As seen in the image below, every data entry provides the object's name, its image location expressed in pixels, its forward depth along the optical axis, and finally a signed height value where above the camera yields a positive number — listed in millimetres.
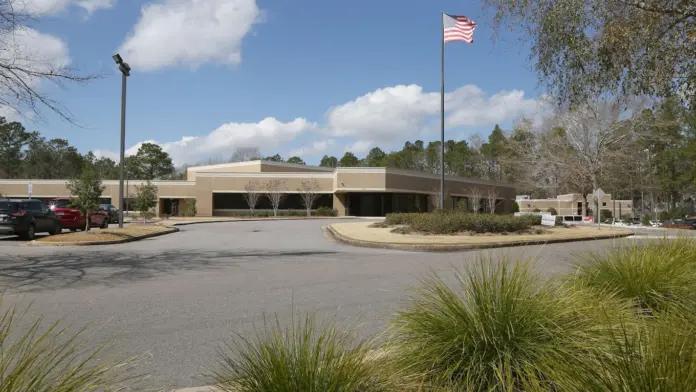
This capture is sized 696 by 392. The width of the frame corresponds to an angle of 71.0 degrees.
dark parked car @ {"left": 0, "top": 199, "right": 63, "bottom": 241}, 18875 -529
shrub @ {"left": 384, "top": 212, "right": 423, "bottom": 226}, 27227 -665
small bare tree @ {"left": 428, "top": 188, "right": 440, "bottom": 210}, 55625 +1245
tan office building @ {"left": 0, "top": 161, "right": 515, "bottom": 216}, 55469 +2028
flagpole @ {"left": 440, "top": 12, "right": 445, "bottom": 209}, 24734 +5552
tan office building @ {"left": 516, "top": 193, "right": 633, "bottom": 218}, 74375 +527
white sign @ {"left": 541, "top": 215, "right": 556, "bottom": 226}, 27805 -678
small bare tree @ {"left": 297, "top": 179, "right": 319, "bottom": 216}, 56938 +1802
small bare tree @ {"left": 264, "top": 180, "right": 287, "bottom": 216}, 57156 +1729
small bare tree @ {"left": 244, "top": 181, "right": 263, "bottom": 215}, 57062 +1571
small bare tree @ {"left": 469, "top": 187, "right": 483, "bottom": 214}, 57841 +1366
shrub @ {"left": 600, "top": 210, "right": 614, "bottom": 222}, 57856 -760
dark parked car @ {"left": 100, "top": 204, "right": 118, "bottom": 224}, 36966 -563
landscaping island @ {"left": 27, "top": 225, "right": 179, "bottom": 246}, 17434 -1259
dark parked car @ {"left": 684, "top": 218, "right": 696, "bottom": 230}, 35344 -947
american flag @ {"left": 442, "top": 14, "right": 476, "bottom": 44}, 22703 +8439
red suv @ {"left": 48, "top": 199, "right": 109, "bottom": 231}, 24000 -522
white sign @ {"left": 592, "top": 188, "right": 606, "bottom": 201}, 29966 +963
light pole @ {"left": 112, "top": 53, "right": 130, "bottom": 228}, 22781 +4873
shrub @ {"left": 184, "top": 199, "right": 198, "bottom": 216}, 57375 -230
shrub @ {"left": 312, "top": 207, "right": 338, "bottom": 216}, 55541 -581
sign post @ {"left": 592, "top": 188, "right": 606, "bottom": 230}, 29917 +914
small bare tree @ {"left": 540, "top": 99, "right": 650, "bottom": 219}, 36094 +5417
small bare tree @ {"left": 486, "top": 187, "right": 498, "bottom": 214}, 61203 +1411
